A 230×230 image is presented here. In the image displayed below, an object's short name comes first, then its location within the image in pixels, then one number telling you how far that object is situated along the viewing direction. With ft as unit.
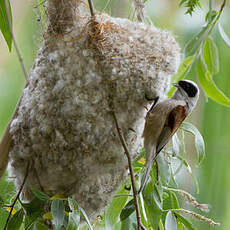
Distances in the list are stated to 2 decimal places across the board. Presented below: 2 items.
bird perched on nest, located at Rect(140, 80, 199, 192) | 12.48
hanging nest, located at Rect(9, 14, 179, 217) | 12.45
